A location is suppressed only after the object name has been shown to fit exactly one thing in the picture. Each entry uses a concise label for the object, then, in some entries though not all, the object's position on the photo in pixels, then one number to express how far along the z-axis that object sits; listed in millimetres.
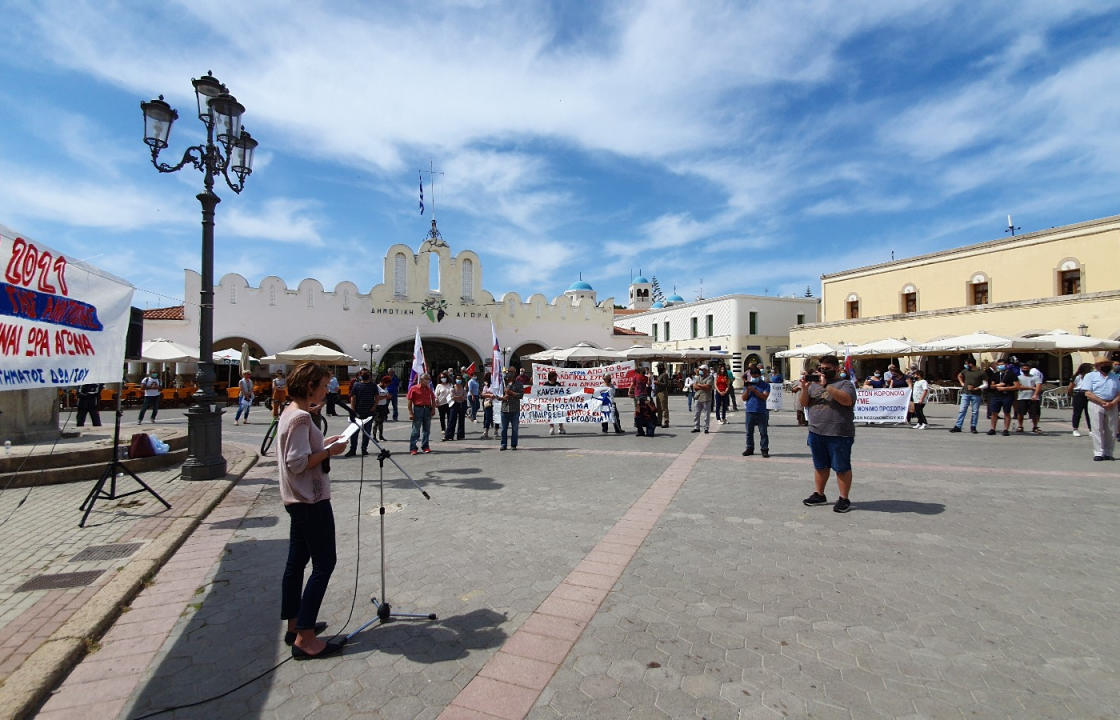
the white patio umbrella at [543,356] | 28475
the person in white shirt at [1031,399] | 13567
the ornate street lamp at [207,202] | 8086
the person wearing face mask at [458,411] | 13203
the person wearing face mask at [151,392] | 17844
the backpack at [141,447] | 8633
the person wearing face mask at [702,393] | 14031
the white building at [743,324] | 45250
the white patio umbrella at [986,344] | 20234
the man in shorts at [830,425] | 6234
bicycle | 10789
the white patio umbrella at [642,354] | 30191
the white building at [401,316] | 28719
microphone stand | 3674
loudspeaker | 6121
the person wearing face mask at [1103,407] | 9398
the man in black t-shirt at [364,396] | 11289
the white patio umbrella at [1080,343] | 20266
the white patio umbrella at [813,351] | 28188
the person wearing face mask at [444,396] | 13656
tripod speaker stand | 6094
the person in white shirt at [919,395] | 14648
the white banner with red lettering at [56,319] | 3723
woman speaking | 3293
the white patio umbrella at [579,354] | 27031
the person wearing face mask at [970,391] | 13844
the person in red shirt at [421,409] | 11398
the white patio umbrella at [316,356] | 24203
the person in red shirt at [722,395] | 17109
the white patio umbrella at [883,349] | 24469
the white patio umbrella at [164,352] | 20953
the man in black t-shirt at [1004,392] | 13133
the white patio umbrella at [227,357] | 23719
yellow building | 25219
